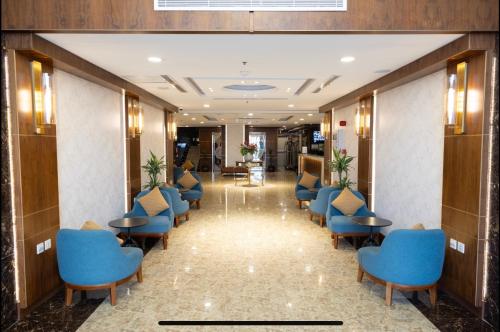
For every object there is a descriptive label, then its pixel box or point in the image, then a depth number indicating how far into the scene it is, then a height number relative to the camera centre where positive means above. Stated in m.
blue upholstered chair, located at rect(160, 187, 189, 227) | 7.16 -1.27
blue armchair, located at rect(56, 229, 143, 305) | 3.54 -1.22
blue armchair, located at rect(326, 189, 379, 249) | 5.79 -1.41
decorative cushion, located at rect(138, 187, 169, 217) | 6.07 -1.02
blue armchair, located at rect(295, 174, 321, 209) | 9.10 -1.35
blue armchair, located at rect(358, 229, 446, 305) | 3.55 -1.24
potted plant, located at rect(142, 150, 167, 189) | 7.22 -0.54
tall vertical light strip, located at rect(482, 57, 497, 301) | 3.43 -0.38
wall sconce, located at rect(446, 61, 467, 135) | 3.71 +0.47
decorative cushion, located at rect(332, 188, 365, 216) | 6.09 -1.05
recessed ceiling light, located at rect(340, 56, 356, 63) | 4.43 +1.09
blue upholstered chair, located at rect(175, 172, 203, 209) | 9.08 -1.33
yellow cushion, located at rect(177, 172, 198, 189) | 9.52 -1.01
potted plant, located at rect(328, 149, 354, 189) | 7.04 -0.46
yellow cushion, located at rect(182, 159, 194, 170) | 14.38 -0.87
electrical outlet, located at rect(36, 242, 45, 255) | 3.77 -1.13
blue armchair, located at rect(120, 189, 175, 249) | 5.77 -1.40
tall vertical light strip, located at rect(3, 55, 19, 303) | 3.41 -0.21
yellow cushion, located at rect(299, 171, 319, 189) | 9.52 -1.03
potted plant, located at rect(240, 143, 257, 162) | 15.02 -0.23
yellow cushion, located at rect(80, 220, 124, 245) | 4.14 -0.97
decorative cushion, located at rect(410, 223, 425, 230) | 4.03 -0.98
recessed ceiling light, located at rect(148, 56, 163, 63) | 4.44 +1.11
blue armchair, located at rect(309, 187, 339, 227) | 7.09 -1.25
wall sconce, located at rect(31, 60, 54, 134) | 3.64 +0.49
